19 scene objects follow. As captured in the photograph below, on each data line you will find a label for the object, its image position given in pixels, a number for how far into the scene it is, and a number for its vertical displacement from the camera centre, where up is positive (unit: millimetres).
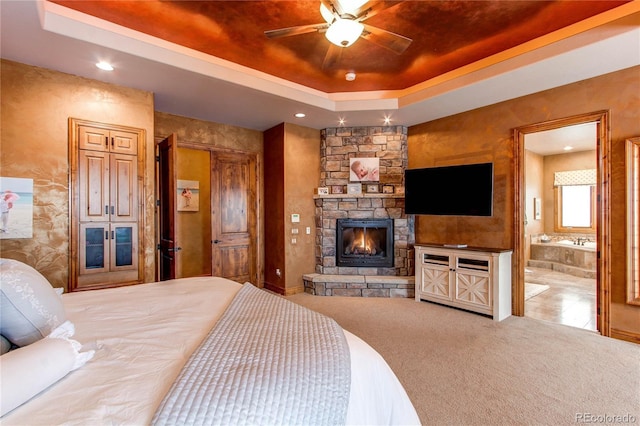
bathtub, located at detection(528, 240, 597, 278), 6023 -959
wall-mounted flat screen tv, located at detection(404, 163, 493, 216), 3824 +331
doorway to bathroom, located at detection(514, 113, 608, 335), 3768 -242
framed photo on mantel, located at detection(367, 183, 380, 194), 4898 +429
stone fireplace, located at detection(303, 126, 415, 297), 4844 +215
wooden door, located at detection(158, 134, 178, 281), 3408 +118
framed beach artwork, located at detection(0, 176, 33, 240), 2703 +62
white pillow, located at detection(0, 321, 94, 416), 834 -483
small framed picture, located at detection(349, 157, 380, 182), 4891 +726
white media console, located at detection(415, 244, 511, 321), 3598 -845
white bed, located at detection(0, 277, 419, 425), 865 -564
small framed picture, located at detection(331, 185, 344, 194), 4930 +416
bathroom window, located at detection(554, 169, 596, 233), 6840 +307
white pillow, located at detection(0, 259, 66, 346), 1146 -374
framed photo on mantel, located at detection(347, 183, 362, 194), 4848 +425
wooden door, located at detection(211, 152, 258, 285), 4934 -32
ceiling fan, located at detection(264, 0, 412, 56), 2125 +1463
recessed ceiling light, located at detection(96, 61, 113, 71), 2803 +1428
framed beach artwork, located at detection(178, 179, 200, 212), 5660 +368
